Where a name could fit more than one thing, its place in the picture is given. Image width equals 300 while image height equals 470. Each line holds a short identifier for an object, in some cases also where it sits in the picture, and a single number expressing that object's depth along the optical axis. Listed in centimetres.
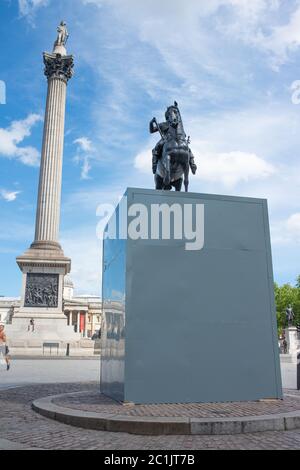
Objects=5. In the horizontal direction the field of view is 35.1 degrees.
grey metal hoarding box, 867
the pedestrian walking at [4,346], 1817
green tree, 7395
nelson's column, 3459
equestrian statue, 1094
